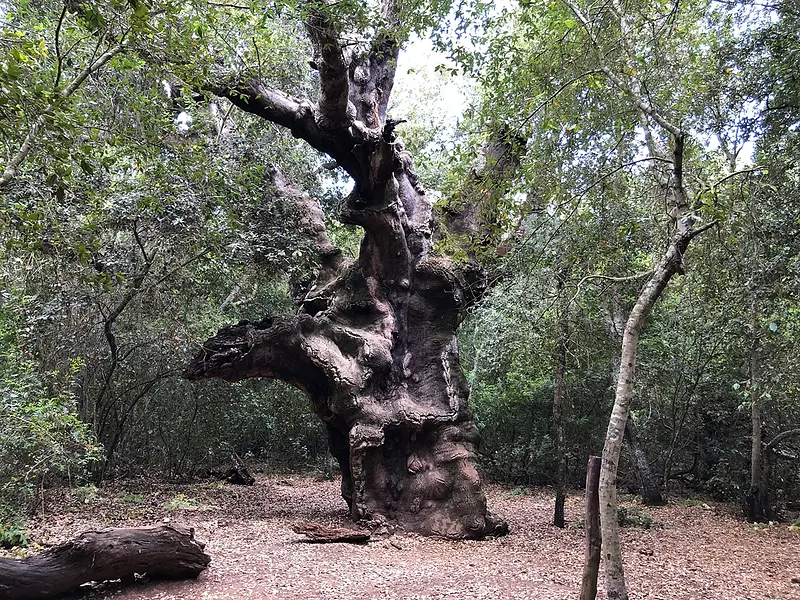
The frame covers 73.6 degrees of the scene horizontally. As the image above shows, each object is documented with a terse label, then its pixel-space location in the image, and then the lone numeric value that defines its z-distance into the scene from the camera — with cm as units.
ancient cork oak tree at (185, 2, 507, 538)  757
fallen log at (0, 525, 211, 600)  425
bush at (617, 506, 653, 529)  837
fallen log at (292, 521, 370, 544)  678
